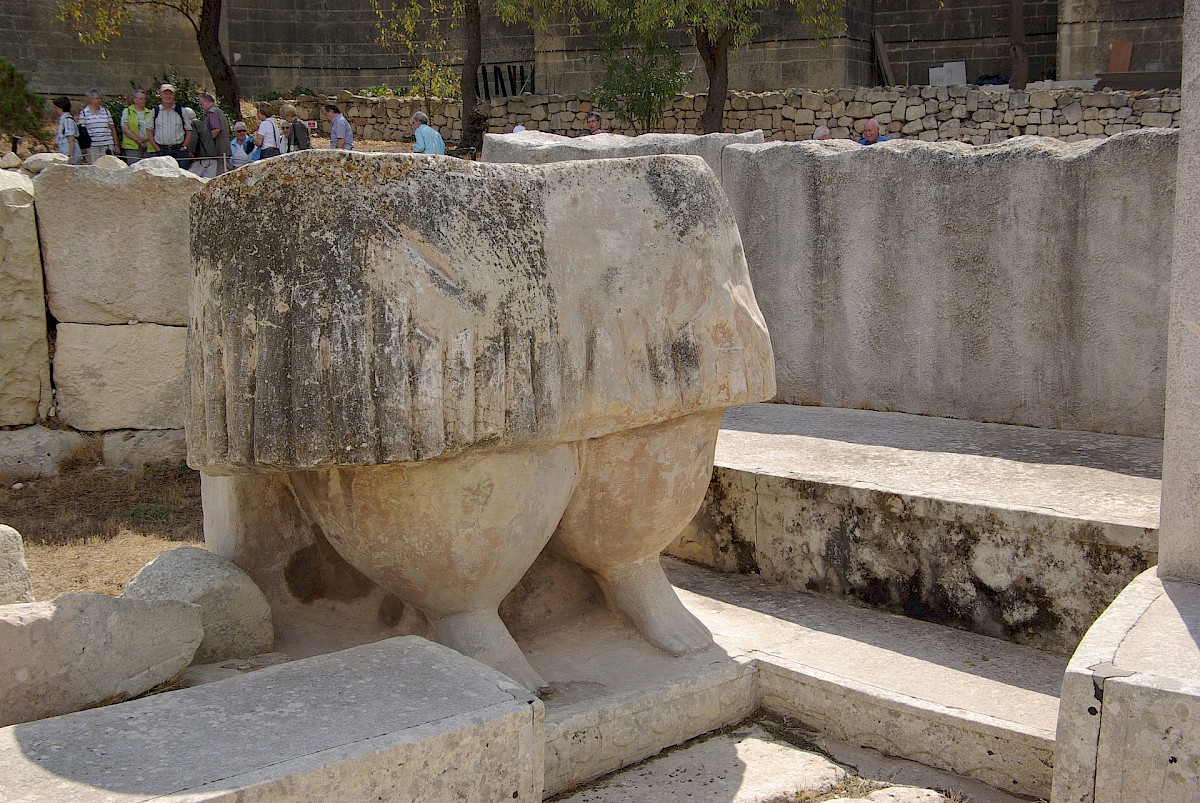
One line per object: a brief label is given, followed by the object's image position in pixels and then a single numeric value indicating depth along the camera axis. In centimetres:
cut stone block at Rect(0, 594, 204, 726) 208
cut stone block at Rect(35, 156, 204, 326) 588
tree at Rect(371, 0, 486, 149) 1792
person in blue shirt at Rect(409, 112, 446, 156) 1140
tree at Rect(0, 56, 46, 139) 1282
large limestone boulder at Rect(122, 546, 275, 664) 260
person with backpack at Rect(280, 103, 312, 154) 1210
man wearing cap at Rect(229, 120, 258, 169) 1189
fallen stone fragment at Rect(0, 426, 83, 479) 601
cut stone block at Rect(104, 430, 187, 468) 615
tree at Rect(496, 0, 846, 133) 1638
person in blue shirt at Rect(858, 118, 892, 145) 1052
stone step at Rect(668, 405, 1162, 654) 304
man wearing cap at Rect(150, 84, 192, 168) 1091
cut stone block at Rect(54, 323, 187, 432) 604
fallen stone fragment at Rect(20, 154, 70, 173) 671
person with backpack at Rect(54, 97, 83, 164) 1104
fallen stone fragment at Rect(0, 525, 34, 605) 282
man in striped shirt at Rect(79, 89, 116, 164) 1101
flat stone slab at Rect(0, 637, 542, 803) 179
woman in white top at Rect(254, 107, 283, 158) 1157
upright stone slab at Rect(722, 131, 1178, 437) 398
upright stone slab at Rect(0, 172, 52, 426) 584
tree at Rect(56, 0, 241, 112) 1669
